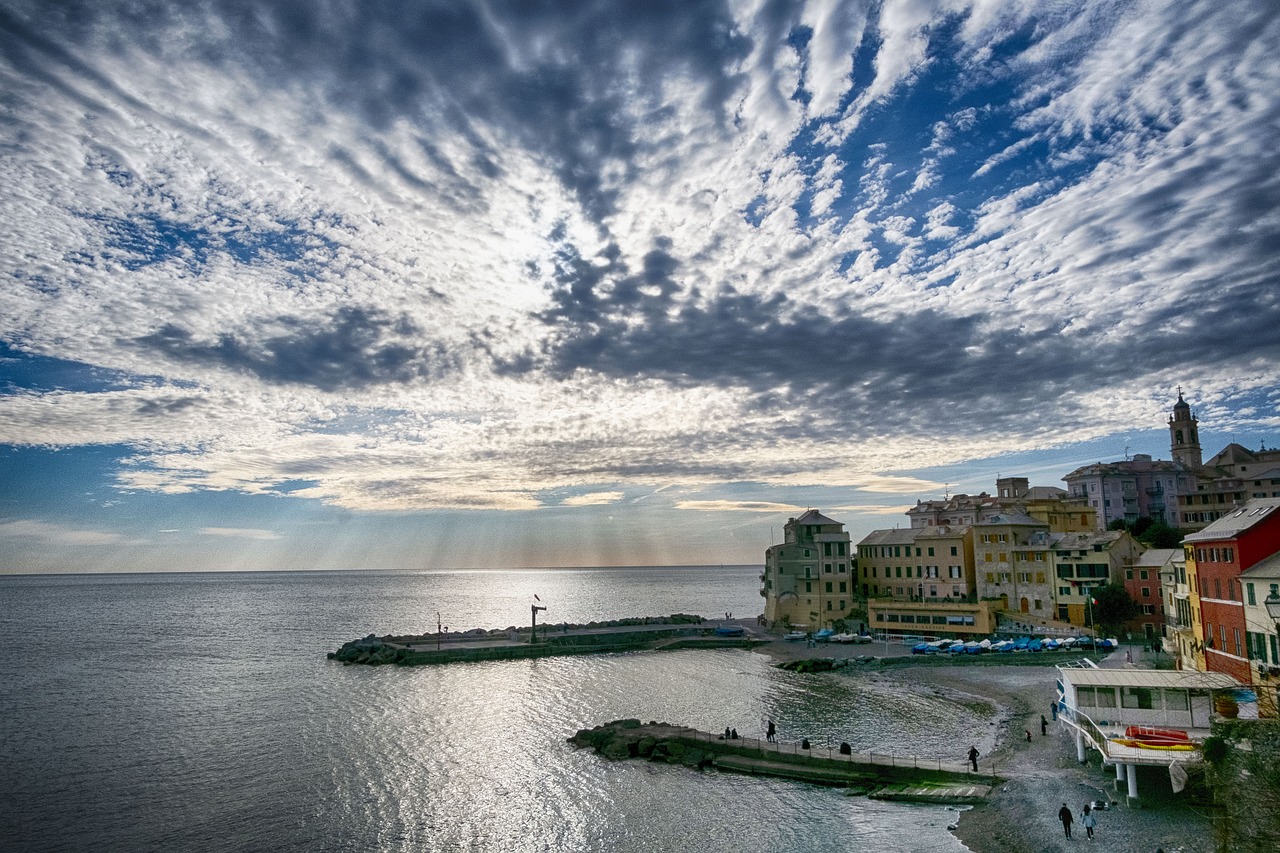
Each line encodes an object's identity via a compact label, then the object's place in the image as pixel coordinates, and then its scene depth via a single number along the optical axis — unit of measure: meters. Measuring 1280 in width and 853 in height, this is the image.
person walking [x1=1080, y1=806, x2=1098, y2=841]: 31.94
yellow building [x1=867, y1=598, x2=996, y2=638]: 95.69
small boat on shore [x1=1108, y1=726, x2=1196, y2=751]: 34.53
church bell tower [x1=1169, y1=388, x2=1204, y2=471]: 149.38
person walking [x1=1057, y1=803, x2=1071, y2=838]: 32.28
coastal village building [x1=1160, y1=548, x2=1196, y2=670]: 58.09
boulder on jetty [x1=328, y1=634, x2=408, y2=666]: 96.06
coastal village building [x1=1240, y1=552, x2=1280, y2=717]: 41.00
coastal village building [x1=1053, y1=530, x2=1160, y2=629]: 91.62
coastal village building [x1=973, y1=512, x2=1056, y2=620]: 97.44
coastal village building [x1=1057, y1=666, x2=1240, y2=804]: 37.84
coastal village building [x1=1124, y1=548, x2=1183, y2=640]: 89.19
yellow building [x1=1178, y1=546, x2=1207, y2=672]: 52.44
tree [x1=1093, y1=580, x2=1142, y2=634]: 88.56
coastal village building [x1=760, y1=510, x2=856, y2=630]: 110.31
